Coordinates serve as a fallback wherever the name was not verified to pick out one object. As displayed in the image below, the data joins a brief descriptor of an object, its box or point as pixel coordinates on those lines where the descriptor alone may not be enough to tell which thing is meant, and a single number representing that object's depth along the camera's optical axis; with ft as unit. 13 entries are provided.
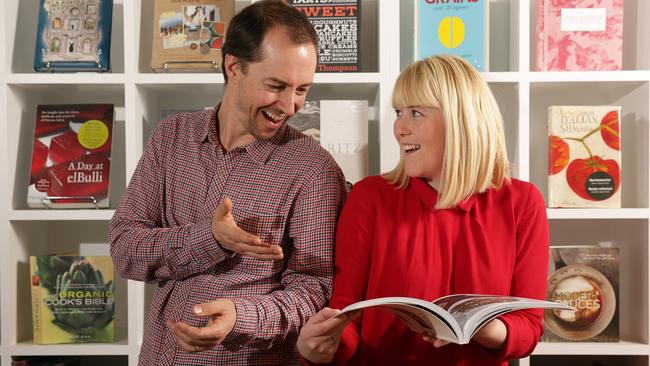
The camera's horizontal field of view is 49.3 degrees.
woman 4.85
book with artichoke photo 7.38
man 4.95
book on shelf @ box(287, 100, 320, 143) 7.28
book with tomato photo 7.30
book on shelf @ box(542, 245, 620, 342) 7.33
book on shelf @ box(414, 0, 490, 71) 7.23
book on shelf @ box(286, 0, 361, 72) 7.30
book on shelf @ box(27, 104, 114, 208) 7.41
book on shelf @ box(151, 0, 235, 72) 7.34
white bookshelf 7.17
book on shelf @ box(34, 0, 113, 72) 7.41
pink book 7.30
